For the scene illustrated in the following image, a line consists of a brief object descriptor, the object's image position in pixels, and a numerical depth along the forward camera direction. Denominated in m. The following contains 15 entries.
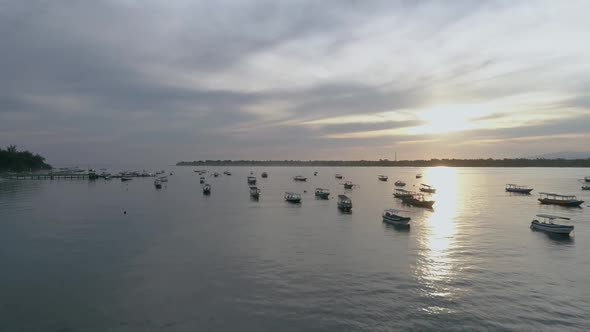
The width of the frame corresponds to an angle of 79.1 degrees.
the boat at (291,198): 85.00
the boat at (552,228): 47.75
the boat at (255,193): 96.91
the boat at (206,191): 109.47
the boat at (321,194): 96.73
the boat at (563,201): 79.94
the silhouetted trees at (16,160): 167.25
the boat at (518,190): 107.93
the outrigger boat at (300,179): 182.90
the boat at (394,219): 54.62
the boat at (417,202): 79.81
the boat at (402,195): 91.82
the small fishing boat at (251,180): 151.16
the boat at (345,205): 71.94
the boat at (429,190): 115.11
